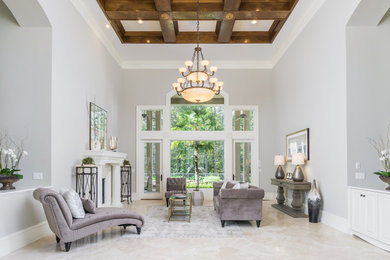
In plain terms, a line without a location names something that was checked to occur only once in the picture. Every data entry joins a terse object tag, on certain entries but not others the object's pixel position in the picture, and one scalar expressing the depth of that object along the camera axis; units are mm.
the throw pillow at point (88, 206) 4793
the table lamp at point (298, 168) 6859
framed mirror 7059
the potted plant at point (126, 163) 9012
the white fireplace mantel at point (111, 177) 6956
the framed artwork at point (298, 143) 6958
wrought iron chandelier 6133
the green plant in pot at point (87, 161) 6248
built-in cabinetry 4180
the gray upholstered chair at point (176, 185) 9039
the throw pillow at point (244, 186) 6125
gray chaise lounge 4102
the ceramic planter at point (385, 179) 4406
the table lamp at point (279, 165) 8172
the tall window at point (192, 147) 10086
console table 6617
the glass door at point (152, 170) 10086
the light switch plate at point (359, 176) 5168
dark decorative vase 6102
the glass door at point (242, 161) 10078
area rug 5172
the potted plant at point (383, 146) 5084
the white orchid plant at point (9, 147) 5062
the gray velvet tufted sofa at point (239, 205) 5730
